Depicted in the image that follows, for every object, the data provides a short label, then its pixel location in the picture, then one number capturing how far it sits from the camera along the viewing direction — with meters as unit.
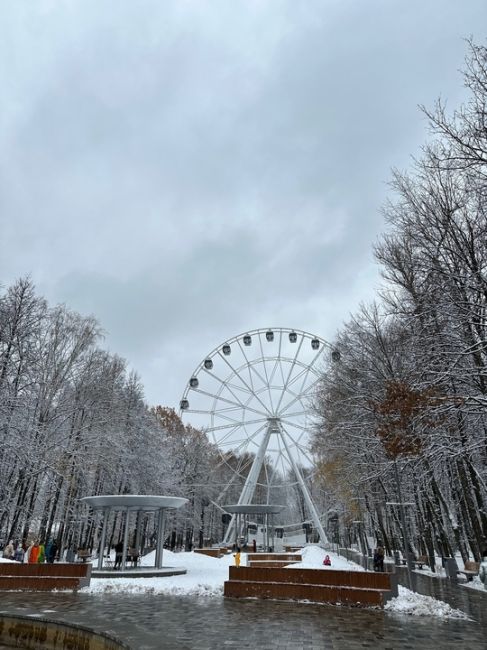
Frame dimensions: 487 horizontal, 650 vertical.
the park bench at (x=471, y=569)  20.05
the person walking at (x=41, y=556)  19.40
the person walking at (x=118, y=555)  23.15
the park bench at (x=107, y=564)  23.77
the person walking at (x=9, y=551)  19.62
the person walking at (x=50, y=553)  22.83
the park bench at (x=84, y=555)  26.73
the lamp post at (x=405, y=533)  15.36
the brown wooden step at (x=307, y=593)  13.26
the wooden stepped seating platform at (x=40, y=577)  16.78
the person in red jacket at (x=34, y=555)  18.73
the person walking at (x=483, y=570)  16.76
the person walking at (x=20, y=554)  20.66
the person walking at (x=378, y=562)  19.65
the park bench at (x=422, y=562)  28.33
